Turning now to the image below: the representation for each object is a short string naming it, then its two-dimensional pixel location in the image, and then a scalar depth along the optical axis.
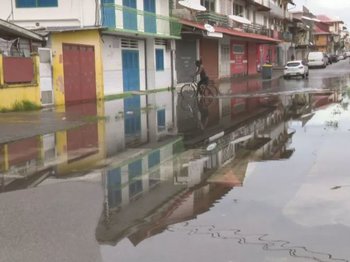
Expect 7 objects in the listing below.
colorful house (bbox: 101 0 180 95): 28.38
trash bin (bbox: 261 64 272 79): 47.34
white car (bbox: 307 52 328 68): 74.69
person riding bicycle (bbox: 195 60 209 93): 25.89
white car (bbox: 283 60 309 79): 47.06
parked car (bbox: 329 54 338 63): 104.78
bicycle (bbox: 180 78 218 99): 27.09
